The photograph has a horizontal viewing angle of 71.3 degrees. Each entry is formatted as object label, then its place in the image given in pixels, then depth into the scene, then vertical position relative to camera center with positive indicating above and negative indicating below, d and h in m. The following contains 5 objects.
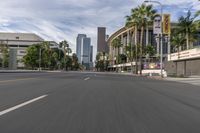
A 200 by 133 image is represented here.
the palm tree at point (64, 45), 62.34 +9.99
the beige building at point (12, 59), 48.20 +2.72
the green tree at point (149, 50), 49.12 +6.28
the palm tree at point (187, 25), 29.93 +9.41
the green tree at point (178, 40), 33.66 +6.89
